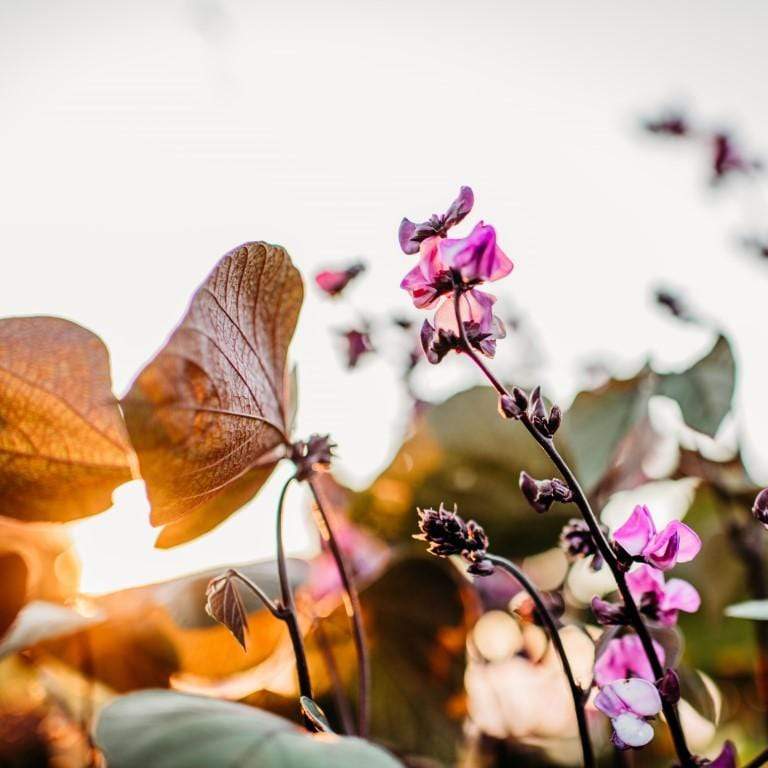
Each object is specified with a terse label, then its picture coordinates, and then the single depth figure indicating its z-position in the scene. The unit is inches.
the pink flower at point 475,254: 13.2
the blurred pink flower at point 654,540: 13.2
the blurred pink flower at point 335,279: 23.4
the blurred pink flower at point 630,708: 12.5
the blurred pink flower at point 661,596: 15.6
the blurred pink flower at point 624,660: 15.7
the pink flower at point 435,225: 14.5
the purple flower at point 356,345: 26.1
